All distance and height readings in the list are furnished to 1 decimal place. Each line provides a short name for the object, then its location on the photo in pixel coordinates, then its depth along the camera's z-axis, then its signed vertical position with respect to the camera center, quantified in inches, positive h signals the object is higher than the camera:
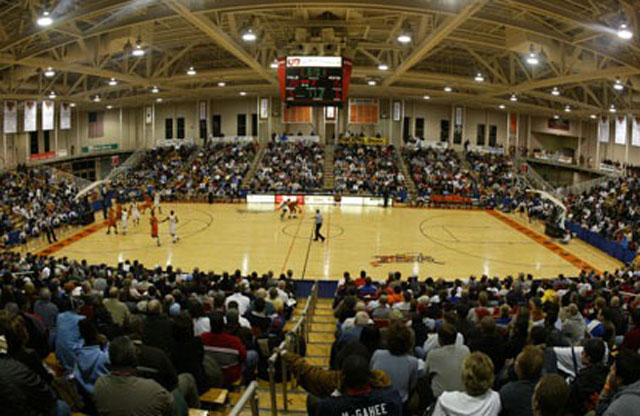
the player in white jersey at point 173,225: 938.7 -102.9
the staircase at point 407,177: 1572.3 -28.0
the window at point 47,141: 1716.8 +71.9
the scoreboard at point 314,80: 852.0 +138.0
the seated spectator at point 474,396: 143.7 -60.8
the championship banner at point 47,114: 1507.1 +137.2
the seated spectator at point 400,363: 187.8 -67.7
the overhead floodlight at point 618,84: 1052.8 +183.8
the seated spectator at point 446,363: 202.1 -72.7
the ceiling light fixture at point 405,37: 698.1 +168.0
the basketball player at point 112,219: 1040.2 -104.1
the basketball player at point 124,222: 1038.4 -109.8
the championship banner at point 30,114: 1439.5 +129.6
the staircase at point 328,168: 1615.2 -3.3
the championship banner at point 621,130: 1598.2 +121.3
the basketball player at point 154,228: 939.3 -108.8
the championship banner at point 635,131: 1519.4 +110.5
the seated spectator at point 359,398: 131.4 -56.5
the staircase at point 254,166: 1640.6 -1.4
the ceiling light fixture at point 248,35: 725.9 +174.0
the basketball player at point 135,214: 1130.7 -104.0
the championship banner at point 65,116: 1699.1 +149.1
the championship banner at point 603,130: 1722.4 +129.5
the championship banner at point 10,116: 1429.6 +124.0
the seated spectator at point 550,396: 134.4 -55.9
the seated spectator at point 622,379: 147.3 -59.2
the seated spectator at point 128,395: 156.0 -66.2
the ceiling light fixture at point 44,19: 552.7 +145.7
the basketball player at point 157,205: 1263.5 -94.2
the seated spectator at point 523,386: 160.7 -64.7
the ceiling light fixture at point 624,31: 541.0 +137.9
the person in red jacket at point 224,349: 253.9 -85.2
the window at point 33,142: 1630.2 +63.3
